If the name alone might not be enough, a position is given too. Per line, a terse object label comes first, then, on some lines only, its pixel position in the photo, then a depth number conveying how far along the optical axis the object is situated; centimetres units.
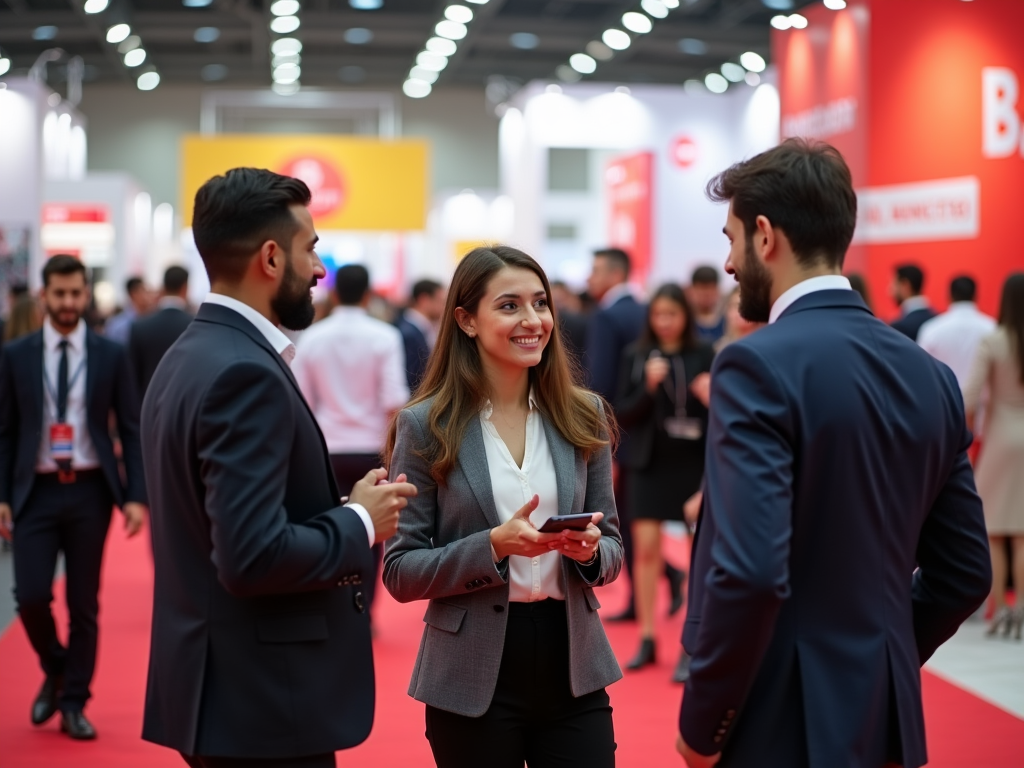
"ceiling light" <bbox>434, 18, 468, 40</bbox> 2077
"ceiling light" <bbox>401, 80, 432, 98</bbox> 2724
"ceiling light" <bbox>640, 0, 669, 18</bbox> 1875
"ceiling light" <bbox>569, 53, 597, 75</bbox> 2369
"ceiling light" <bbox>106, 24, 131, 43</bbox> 2041
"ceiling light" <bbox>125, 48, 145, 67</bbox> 2342
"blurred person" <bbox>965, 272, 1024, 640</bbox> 607
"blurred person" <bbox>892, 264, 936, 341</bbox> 735
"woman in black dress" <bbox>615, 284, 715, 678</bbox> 557
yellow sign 1747
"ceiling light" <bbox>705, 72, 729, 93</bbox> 2505
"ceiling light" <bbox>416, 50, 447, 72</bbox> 2398
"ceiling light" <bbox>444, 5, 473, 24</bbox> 1956
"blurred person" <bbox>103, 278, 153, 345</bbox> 1193
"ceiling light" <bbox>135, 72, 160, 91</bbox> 2623
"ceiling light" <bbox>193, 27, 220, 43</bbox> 2145
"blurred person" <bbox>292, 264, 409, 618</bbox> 603
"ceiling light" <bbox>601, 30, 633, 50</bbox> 2123
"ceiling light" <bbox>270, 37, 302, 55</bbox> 2197
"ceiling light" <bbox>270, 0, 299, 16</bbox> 1870
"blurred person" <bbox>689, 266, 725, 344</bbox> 676
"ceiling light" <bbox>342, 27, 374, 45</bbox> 2152
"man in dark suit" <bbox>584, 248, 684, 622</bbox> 650
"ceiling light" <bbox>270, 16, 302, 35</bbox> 2006
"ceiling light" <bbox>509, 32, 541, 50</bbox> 2187
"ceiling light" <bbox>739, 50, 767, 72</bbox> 2241
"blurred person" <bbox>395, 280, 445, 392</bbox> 1073
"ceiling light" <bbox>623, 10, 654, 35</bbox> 1972
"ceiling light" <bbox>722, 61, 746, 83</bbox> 2386
